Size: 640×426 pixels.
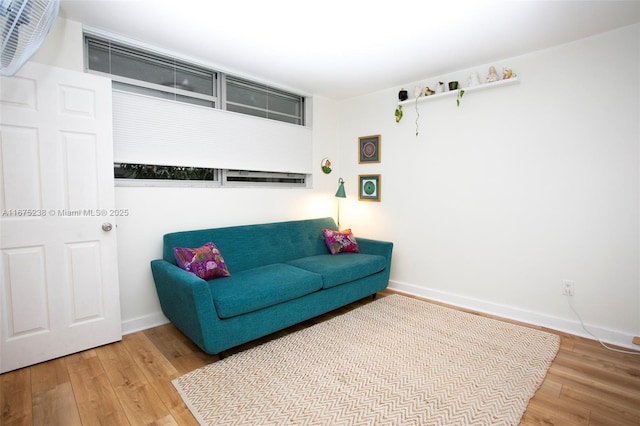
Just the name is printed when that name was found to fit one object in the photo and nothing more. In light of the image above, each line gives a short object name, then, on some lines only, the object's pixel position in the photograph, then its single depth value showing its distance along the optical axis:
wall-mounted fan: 1.32
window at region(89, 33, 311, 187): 2.55
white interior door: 2.02
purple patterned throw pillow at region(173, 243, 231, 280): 2.45
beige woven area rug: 1.67
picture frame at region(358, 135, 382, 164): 3.89
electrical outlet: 2.64
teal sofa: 2.14
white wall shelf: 2.82
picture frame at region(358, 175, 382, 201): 3.91
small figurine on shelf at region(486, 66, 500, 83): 2.91
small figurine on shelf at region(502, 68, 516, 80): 2.83
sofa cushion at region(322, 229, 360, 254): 3.53
